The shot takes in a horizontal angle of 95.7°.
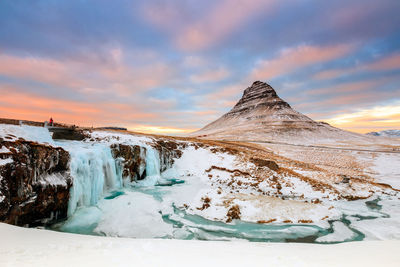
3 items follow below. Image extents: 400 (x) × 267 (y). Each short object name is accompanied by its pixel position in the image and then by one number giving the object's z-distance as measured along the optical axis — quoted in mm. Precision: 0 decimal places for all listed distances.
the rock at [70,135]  24203
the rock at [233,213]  14273
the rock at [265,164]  25266
